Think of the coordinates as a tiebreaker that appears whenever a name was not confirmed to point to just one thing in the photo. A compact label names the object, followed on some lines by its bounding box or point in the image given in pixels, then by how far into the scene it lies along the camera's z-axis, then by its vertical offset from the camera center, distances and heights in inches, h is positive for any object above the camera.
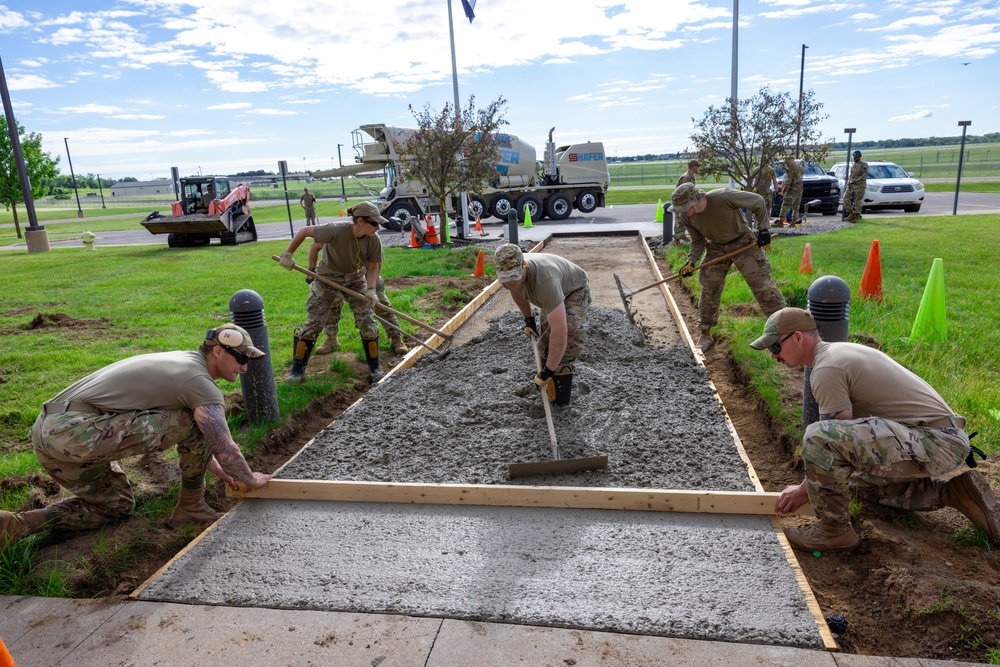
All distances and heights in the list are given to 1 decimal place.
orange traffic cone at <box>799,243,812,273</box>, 371.2 -53.4
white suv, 755.2 -34.5
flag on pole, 757.3 +199.6
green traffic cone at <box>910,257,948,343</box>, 245.3 -57.4
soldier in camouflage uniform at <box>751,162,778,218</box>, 548.1 -8.7
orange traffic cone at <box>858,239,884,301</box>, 307.1 -54.1
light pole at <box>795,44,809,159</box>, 541.4 +27.5
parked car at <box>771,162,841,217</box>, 753.0 -30.6
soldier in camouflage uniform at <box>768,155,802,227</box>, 607.5 -26.4
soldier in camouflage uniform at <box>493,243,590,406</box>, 176.7 -35.0
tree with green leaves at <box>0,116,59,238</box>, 947.3 +55.2
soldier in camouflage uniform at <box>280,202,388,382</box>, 243.3 -32.1
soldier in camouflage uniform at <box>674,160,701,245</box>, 463.3 -4.1
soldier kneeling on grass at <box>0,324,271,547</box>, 133.5 -45.5
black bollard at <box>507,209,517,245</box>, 527.8 -34.4
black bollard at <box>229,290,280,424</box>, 190.2 -52.7
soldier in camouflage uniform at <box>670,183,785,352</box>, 258.2 -26.9
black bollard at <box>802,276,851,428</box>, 160.9 -34.2
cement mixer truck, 802.8 -0.6
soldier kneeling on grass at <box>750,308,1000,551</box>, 121.9 -50.3
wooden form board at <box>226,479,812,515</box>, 142.9 -70.8
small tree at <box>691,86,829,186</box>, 534.9 +25.0
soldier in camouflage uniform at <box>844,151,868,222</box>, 634.2 -25.3
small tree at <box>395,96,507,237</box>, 617.9 +31.0
